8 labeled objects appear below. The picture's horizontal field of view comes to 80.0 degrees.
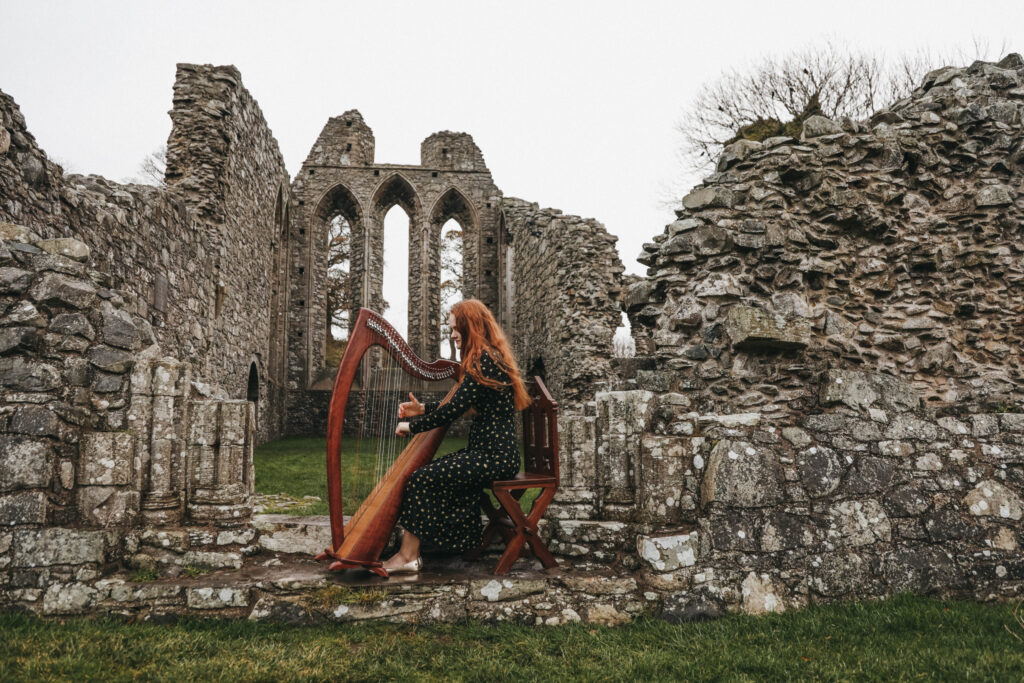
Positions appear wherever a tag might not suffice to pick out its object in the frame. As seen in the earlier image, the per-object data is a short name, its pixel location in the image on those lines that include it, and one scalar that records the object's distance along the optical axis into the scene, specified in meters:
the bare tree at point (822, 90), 16.00
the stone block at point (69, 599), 2.93
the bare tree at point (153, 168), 21.91
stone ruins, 3.11
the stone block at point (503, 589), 3.13
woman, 3.26
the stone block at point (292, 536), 3.54
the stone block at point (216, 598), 3.00
